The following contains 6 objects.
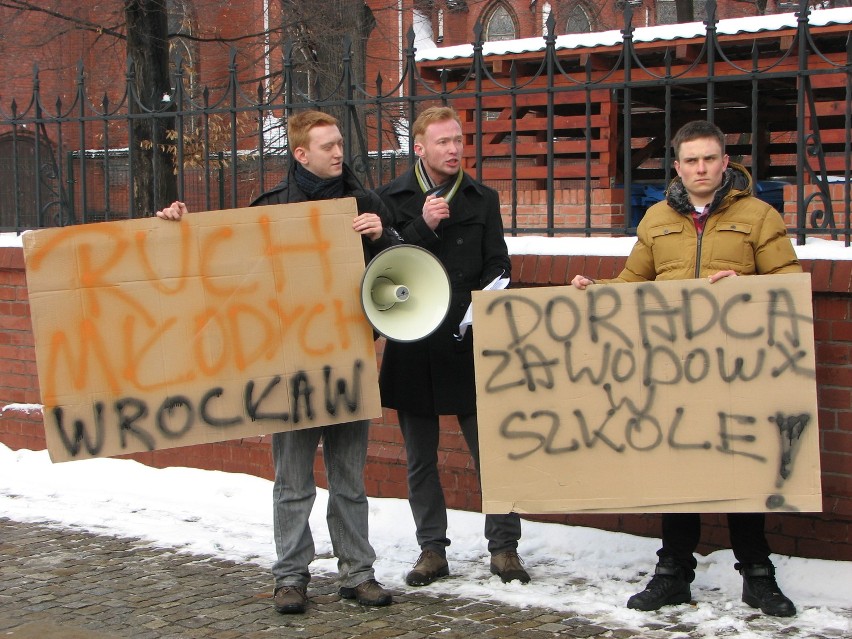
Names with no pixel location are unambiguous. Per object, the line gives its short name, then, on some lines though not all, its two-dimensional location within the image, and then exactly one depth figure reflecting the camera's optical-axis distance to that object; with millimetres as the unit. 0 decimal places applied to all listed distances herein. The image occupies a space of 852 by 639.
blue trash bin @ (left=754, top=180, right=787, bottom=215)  8781
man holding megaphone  5074
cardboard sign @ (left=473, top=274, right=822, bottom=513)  4355
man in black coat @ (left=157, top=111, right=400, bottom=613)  4719
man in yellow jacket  4480
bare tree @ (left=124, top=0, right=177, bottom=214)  11109
